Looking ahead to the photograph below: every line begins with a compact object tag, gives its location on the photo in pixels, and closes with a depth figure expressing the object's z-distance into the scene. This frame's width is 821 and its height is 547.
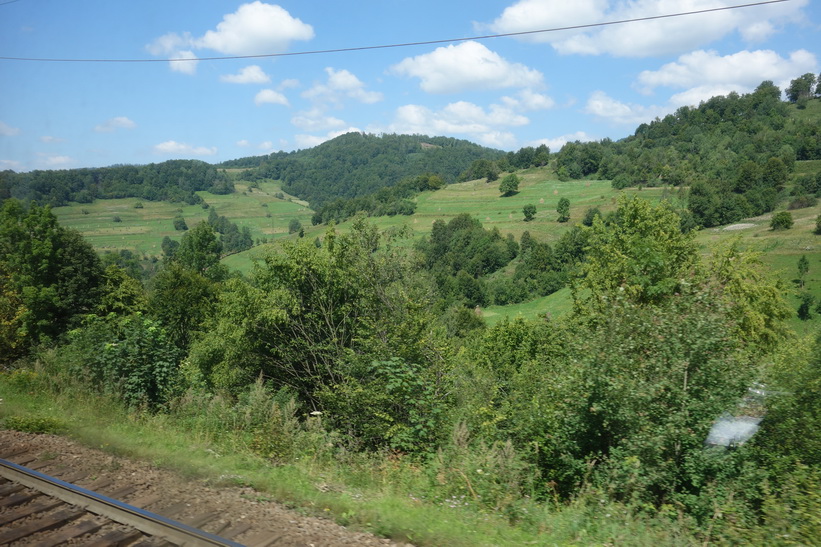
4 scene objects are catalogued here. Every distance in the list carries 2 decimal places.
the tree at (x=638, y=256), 16.62
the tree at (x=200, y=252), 46.69
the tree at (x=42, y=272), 25.62
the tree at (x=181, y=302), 34.88
